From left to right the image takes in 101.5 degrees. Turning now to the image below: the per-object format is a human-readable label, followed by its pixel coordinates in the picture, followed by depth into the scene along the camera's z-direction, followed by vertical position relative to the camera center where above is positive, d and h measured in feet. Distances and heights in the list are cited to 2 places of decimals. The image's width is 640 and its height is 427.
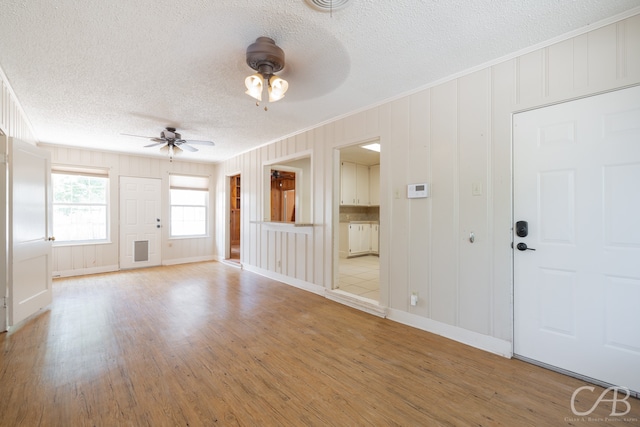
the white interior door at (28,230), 9.66 -0.63
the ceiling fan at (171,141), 13.65 +3.92
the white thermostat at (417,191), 9.43 +0.81
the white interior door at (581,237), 6.21 -0.65
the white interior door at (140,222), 19.85 -0.62
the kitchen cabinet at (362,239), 23.34 -2.38
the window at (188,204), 22.45 +0.85
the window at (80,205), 17.66 +0.66
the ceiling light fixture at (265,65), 6.86 +4.09
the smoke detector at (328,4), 5.60 +4.55
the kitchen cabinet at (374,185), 24.71 +2.65
